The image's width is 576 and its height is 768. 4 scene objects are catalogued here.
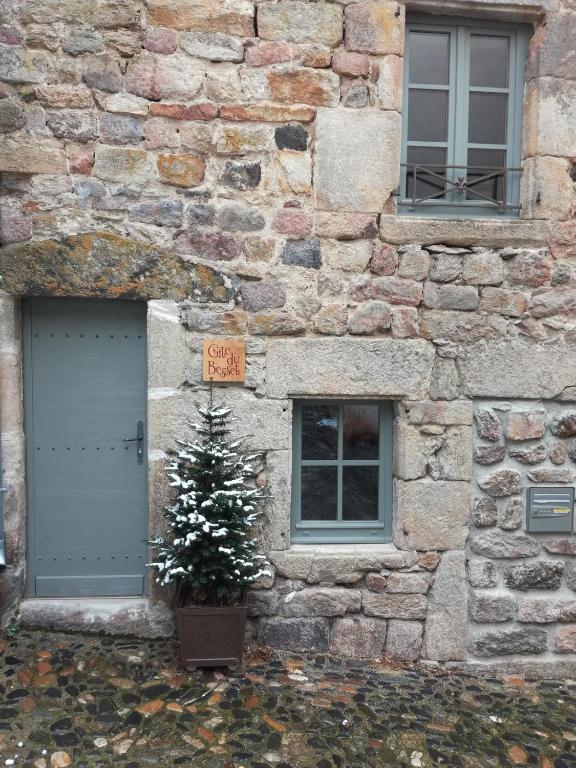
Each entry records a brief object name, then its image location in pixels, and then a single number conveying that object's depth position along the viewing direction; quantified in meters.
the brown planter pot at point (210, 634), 3.09
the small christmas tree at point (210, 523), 3.03
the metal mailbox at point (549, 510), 3.41
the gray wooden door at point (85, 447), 3.43
